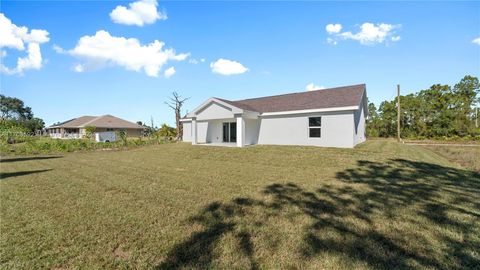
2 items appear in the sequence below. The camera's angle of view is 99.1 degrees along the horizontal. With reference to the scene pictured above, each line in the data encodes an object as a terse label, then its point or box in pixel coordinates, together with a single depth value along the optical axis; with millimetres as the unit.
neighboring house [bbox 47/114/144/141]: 37406
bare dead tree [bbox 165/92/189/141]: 30094
